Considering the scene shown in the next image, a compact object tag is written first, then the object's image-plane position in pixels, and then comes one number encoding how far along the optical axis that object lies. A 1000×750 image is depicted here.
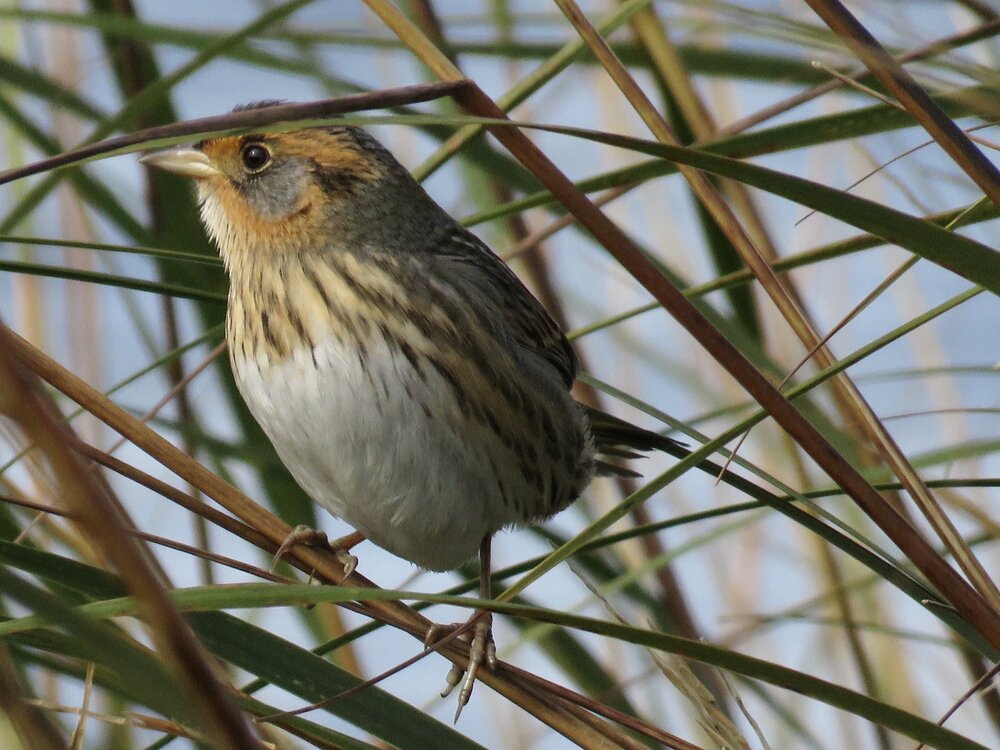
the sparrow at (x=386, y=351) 2.91
